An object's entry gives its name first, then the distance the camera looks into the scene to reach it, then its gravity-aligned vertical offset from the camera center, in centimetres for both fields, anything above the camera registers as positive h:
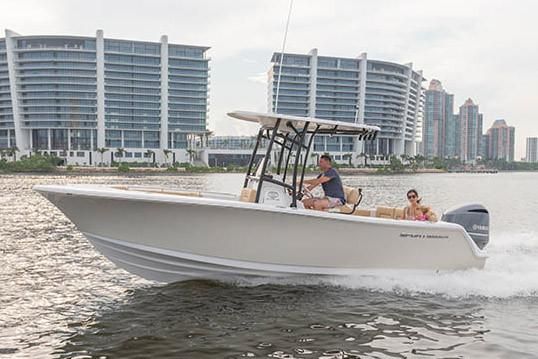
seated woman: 895 -87
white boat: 786 -114
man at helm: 898 -41
